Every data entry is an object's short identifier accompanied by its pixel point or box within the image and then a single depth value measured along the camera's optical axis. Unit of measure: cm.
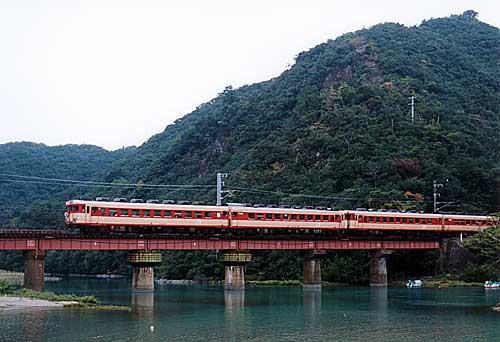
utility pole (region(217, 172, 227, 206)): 6138
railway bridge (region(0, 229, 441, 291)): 5094
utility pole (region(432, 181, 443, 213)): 8019
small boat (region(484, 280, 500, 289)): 6344
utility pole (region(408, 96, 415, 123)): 10830
